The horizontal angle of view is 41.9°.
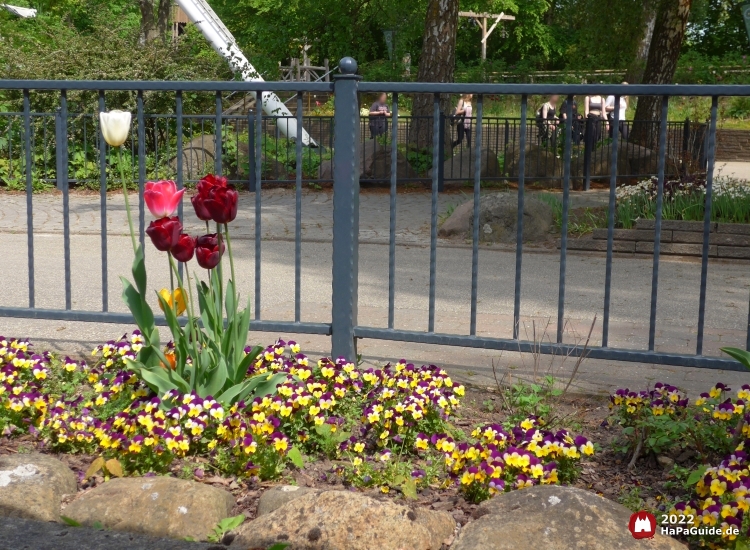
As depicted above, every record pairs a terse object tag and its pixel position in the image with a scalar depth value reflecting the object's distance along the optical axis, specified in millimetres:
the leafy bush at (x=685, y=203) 9953
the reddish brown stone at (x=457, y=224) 11102
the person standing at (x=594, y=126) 17803
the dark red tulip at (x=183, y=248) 3756
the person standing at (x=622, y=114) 19702
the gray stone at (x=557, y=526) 2762
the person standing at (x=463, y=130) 18625
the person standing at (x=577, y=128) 18016
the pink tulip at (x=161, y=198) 3676
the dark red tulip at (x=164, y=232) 3660
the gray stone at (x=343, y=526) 2809
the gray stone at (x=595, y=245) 9938
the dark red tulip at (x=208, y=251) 3787
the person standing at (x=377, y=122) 19730
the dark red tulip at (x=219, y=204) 3734
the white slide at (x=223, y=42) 21047
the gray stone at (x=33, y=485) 3072
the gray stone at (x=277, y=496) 3146
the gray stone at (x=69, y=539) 2697
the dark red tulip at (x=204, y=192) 3742
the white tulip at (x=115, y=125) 3801
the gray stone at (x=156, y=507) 3010
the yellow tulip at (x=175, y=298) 3963
